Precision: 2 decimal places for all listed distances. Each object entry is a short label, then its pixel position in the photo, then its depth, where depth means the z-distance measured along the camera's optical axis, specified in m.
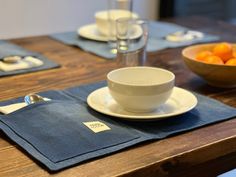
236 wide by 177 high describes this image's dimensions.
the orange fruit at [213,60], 1.31
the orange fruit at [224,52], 1.35
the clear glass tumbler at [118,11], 1.78
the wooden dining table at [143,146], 0.87
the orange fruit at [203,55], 1.35
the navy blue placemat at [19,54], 1.43
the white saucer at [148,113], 1.04
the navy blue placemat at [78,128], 0.90
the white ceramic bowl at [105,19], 1.79
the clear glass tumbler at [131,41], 1.45
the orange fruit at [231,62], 1.28
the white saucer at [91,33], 1.79
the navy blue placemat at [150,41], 1.69
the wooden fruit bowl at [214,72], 1.27
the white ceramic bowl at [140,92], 1.01
